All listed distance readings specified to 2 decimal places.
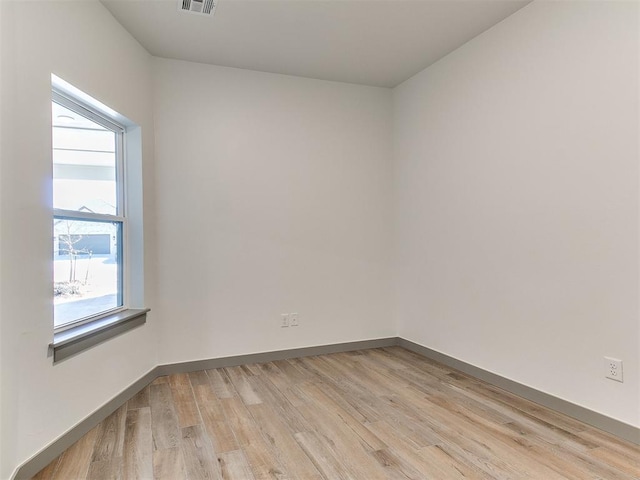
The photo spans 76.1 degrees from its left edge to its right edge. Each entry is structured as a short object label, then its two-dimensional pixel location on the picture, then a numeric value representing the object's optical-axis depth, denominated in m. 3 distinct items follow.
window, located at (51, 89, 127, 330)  2.39
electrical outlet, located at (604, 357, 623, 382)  2.25
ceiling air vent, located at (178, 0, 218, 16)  2.61
